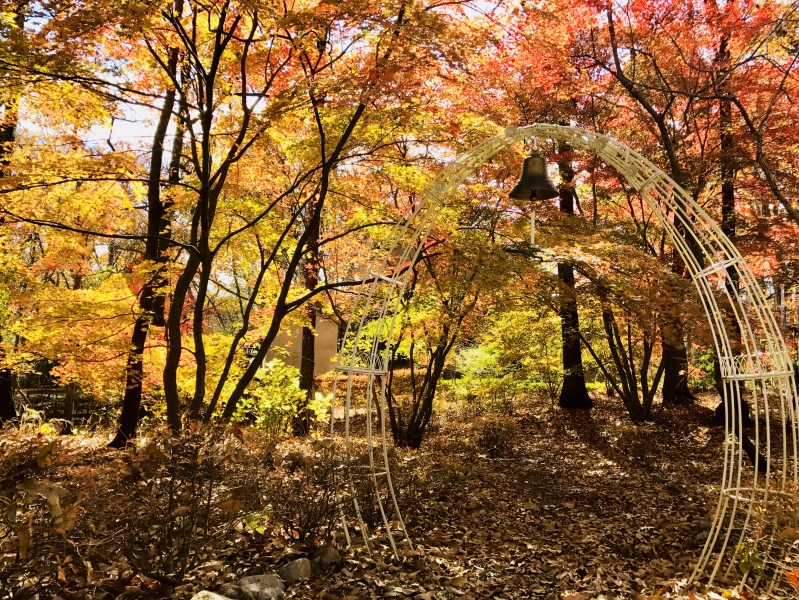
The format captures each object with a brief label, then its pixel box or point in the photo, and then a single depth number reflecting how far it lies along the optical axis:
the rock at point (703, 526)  4.50
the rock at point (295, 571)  3.13
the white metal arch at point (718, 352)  3.12
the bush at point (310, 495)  3.64
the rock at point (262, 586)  2.78
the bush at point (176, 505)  2.72
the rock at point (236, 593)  2.71
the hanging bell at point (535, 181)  3.43
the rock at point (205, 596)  2.41
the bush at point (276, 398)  8.14
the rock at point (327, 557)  3.43
